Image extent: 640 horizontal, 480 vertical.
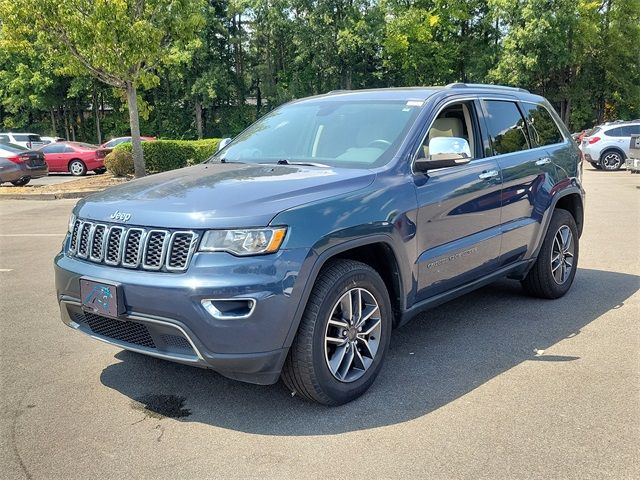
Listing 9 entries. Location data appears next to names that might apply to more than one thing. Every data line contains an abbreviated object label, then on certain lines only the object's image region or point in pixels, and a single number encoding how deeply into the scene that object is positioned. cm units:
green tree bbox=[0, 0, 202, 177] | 1545
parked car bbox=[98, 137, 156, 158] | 2350
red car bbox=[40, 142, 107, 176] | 2331
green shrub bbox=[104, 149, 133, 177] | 1872
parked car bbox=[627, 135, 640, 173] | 1686
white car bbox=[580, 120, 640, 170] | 2081
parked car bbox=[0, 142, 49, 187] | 1808
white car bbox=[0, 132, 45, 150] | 2755
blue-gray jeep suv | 318
